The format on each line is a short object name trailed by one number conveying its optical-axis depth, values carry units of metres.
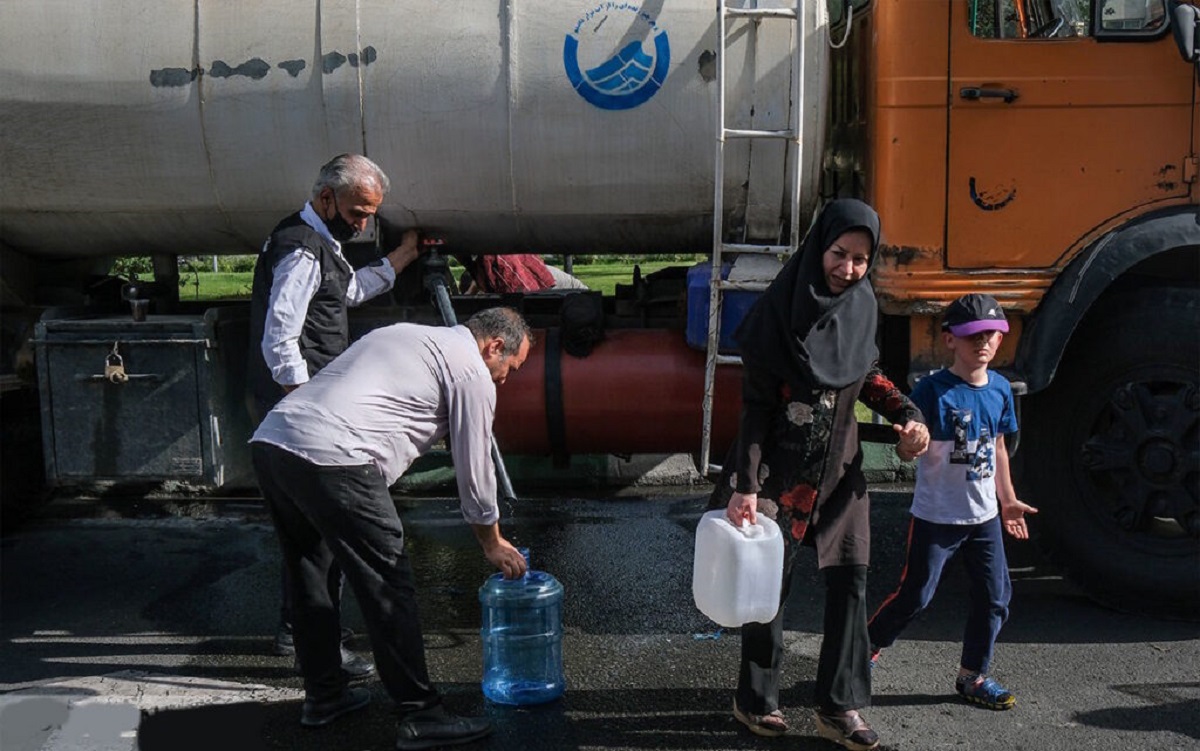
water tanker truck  4.71
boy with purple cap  3.99
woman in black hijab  3.52
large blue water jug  4.27
